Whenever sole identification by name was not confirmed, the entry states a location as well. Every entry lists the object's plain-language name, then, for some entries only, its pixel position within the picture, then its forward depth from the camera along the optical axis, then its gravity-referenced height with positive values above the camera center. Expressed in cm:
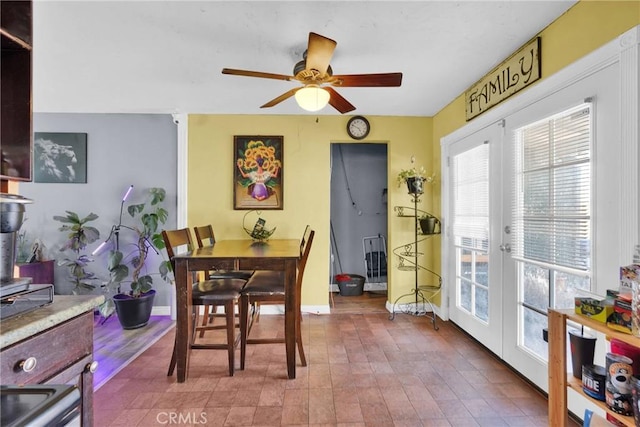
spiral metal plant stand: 354 -74
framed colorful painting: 354 +49
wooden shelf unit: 141 -74
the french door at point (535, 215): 157 +0
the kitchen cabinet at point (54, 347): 75 -37
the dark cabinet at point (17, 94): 109 +44
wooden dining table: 206 -42
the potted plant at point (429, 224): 327 -10
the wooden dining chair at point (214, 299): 214 -60
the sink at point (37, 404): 54 -36
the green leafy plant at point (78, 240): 305 -26
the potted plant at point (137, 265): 307 -54
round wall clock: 357 +103
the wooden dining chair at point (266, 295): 225 -60
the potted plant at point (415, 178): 321 +40
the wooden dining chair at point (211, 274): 284 -59
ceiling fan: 180 +87
